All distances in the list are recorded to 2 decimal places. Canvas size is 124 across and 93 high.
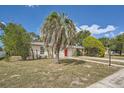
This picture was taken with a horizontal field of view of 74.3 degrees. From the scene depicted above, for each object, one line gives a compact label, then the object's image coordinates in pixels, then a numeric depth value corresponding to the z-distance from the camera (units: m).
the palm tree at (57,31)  5.81
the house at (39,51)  9.80
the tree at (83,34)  17.16
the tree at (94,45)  12.39
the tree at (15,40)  7.94
